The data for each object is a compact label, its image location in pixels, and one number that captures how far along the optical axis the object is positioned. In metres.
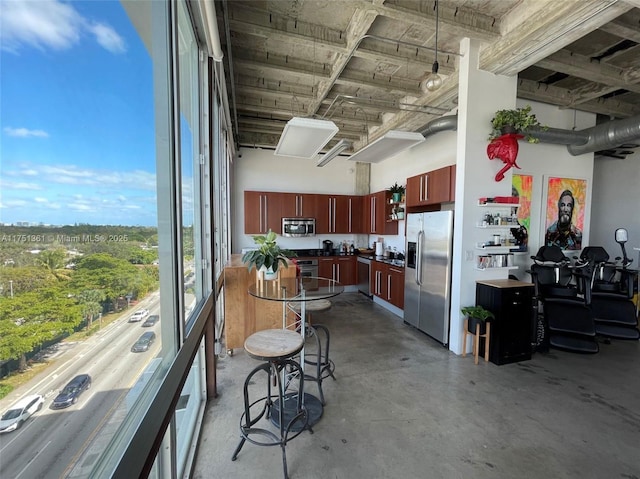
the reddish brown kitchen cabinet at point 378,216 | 5.87
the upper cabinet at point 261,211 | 6.00
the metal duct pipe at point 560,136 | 3.92
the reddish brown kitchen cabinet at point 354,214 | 6.62
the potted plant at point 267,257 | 2.55
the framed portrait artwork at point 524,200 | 4.31
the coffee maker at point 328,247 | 6.59
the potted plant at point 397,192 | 5.49
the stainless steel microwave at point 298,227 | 6.17
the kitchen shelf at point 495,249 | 3.47
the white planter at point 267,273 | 2.65
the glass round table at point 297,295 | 2.25
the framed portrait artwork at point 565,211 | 4.56
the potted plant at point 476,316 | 3.25
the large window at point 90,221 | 0.45
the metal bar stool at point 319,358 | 2.51
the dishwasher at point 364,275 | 6.07
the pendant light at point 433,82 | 2.75
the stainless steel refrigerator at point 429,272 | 3.62
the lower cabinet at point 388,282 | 4.84
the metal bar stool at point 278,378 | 1.87
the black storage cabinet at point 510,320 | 3.23
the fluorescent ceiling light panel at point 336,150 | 4.01
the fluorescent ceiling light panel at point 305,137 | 2.76
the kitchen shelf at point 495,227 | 3.43
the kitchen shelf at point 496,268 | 3.48
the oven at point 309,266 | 6.00
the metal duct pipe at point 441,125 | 3.96
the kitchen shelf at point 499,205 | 3.39
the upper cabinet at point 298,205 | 6.18
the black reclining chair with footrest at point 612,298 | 3.82
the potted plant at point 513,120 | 3.25
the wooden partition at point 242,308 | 3.41
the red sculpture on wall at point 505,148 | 3.28
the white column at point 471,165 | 3.34
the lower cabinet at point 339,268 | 6.20
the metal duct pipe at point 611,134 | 3.77
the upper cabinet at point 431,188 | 3.80
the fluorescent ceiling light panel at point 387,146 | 3.33
